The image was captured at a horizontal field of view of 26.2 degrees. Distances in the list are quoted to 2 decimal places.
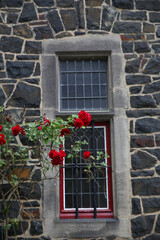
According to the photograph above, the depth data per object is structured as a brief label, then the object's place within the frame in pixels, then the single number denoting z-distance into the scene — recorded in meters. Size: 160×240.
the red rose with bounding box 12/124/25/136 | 4.11
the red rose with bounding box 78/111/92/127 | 4.09
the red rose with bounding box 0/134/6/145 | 3.98
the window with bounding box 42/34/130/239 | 4.69
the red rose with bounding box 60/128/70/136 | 4.16
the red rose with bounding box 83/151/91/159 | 4.37
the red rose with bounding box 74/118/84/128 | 4.02
